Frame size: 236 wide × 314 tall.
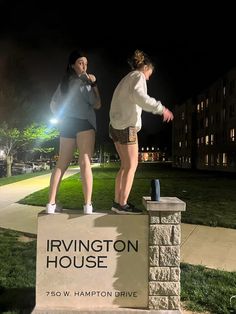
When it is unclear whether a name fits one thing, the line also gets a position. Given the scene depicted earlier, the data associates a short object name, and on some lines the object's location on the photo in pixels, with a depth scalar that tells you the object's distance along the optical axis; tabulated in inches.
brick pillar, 103.6
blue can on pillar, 106.1
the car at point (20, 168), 953.1
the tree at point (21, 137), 709.5
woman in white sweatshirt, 110.1
